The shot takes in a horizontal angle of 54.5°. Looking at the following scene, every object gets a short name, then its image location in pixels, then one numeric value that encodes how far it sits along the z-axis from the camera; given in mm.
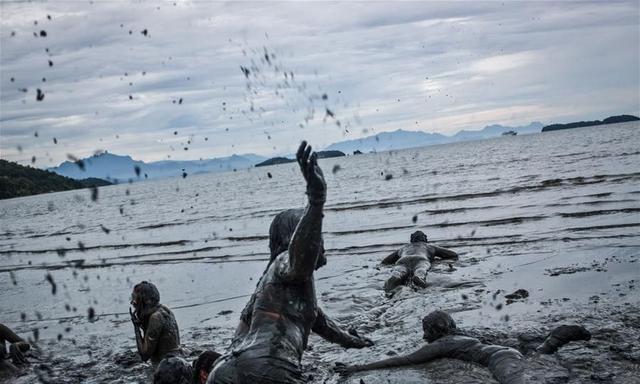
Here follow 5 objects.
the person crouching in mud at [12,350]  8797
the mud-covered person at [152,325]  6828
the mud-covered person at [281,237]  4387
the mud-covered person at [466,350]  6324
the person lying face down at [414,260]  11867
